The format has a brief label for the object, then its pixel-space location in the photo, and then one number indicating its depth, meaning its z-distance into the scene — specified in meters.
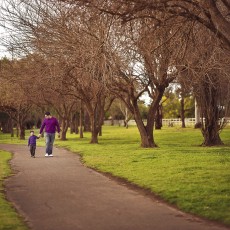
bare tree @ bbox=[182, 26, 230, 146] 20.64
